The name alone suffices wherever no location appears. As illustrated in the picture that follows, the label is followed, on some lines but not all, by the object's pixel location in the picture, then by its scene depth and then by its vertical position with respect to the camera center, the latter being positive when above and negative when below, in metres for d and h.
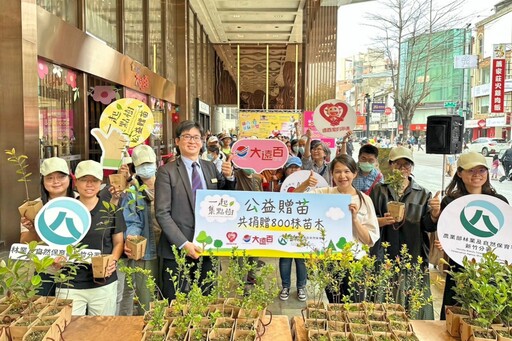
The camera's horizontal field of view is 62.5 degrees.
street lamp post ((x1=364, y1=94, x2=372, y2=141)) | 10.50 +0.83
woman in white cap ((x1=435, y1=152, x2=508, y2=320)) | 2.41 -0.22
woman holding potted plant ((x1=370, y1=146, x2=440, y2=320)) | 2.62 -0.50
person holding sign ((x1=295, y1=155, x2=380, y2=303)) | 2.49 -0.36
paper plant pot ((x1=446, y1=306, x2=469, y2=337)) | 1.64 -0.69
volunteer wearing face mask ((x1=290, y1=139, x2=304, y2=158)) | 6.33 -0.09
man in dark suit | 2.43 -0.32
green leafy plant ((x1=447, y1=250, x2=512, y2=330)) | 1.47 -0.53
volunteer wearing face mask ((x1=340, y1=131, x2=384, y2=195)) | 3.70 -0.23
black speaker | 4.13 +0.10
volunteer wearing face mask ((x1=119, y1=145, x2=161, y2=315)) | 2.64 -0.47
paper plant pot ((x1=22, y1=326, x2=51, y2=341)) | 1.43 -0.66
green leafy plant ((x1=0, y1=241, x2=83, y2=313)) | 1.50 -0.51
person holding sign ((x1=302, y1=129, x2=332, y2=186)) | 4.64 -0.17
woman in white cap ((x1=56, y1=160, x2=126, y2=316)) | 2.08 -0.52
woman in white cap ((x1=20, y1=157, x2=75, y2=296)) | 2.17 -0.24
